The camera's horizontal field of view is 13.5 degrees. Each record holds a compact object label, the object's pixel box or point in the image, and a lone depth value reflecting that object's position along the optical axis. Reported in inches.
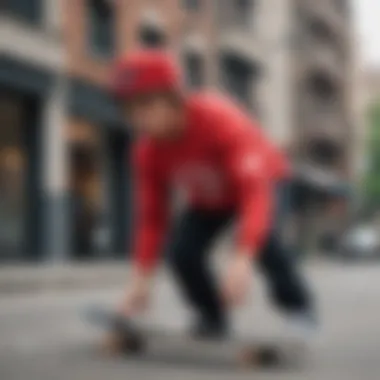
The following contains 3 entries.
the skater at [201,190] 139.3
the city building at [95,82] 338.5
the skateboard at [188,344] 144.8
